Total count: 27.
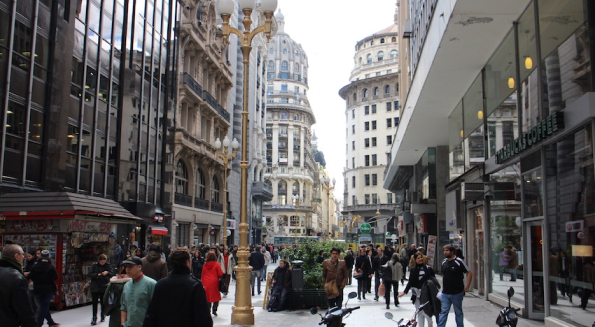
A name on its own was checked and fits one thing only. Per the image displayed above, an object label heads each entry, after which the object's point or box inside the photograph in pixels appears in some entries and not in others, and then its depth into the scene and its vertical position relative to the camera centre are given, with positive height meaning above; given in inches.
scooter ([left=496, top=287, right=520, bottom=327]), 306.7 -48.1
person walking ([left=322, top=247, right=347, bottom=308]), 462.0 -37.4
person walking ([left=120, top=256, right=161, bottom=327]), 251.6 -31.0
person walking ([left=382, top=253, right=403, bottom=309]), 619.2 -50.1
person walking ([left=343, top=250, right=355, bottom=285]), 815.1 -45.0
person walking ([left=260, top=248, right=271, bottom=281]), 1017.8 -61.1
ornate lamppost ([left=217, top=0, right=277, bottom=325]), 468.2 +40.0
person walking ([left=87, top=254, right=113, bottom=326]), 494.0 -46.6
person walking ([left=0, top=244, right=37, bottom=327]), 208.5 -28.3
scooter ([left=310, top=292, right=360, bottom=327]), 294.7 -46.4
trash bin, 566.3 -50.5
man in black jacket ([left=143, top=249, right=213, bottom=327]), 198.1 -27.7
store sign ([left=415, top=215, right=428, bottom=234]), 1194.9 +12.4
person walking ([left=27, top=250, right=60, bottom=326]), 442.0 -44.1
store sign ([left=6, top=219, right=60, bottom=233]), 592.1 -0.4
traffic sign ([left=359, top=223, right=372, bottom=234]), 1835.6 +3.7
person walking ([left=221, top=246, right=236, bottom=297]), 750.4 -52.1
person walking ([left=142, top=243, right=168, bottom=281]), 337.1 -23.7
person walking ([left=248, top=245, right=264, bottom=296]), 799.1 -51.5
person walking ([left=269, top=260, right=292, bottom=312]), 582.9 -58.7
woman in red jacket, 501.0 -43.9
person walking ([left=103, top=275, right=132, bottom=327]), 326.0 -41.5
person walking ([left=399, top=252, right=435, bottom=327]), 448.1 -36.0
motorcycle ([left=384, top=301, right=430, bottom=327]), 293.3 -49.7
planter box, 589.9 -74.6
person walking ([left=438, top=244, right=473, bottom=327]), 391.2 -40.5
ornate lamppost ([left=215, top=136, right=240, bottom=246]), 1055.6 +160.2
